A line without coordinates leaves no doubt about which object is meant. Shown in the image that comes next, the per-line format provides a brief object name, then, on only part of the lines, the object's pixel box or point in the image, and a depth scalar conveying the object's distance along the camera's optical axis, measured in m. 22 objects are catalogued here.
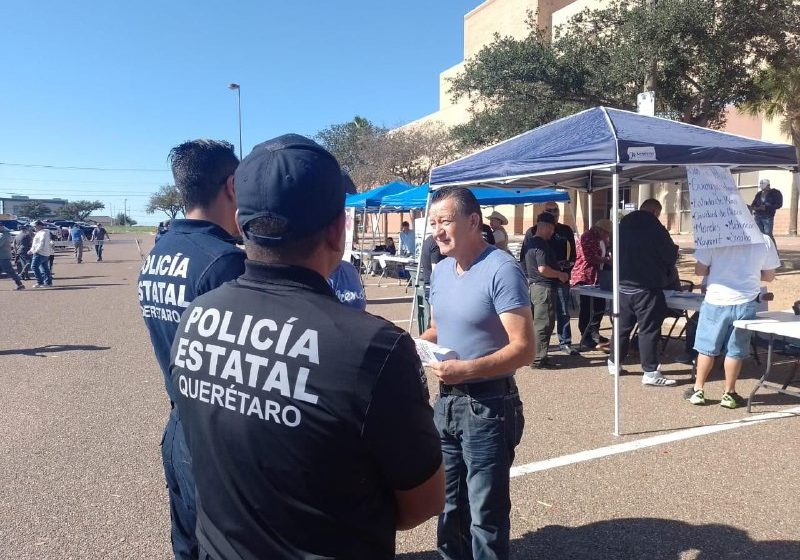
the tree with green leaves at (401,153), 35.47
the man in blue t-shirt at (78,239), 25.73
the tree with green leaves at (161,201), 85.06
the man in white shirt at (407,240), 19.38
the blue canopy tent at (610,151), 5.54
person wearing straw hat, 10.56
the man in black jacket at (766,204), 16.36
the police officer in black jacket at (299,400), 1.20
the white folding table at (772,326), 5.24
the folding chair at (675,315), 7.68
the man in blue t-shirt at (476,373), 2.59
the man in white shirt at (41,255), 16.47
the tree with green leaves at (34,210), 100.88
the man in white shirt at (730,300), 5.63
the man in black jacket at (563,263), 8.19
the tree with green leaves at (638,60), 13.85
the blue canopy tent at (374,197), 17.42
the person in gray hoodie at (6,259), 16.42
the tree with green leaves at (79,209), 107.07
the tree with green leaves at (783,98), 15.53
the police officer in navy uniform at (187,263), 2.01
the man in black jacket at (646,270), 6.57
